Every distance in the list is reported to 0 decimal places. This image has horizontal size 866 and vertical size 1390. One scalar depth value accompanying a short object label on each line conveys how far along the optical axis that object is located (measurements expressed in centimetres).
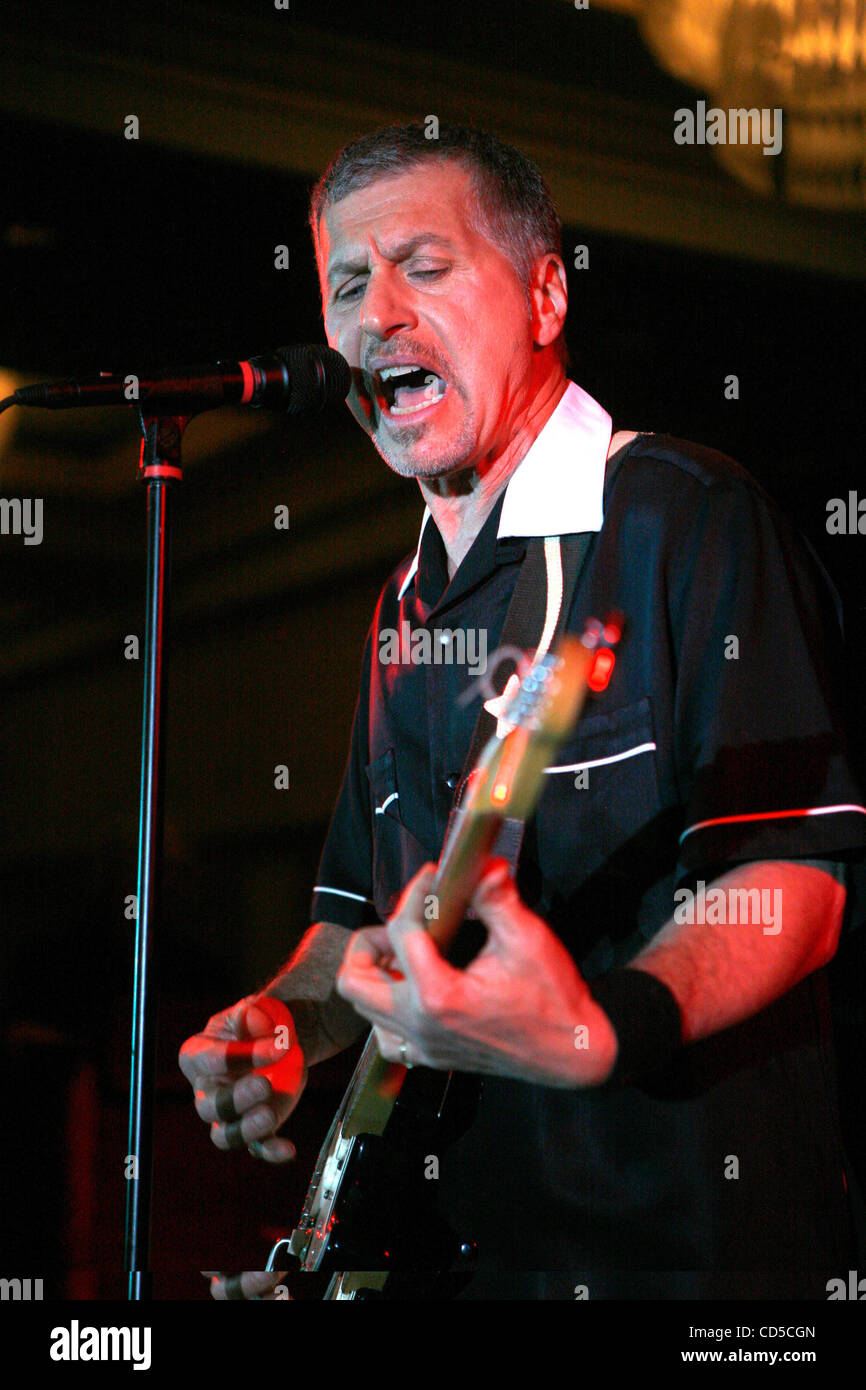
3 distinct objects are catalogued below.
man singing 110
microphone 142
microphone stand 126
